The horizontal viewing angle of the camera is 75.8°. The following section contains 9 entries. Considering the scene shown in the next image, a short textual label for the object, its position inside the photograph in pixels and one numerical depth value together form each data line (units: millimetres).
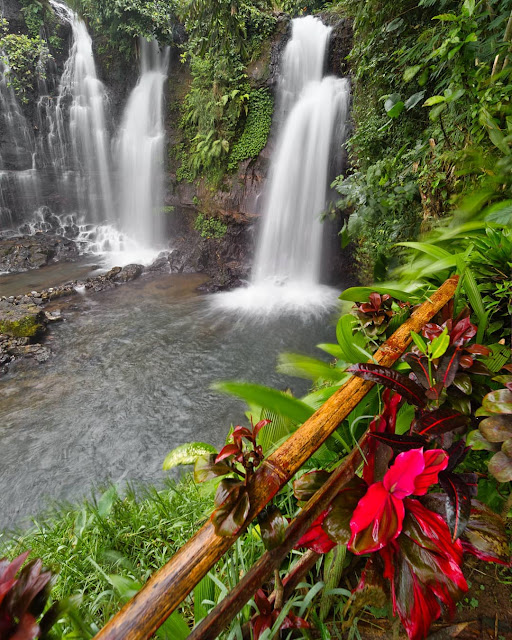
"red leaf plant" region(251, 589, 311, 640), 774
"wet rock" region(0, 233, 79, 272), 10844
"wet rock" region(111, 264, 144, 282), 9570
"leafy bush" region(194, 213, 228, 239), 10703
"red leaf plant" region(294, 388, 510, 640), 655
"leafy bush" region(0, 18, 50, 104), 12156
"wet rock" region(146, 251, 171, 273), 10617
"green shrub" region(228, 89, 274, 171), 9391
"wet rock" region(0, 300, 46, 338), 6633
